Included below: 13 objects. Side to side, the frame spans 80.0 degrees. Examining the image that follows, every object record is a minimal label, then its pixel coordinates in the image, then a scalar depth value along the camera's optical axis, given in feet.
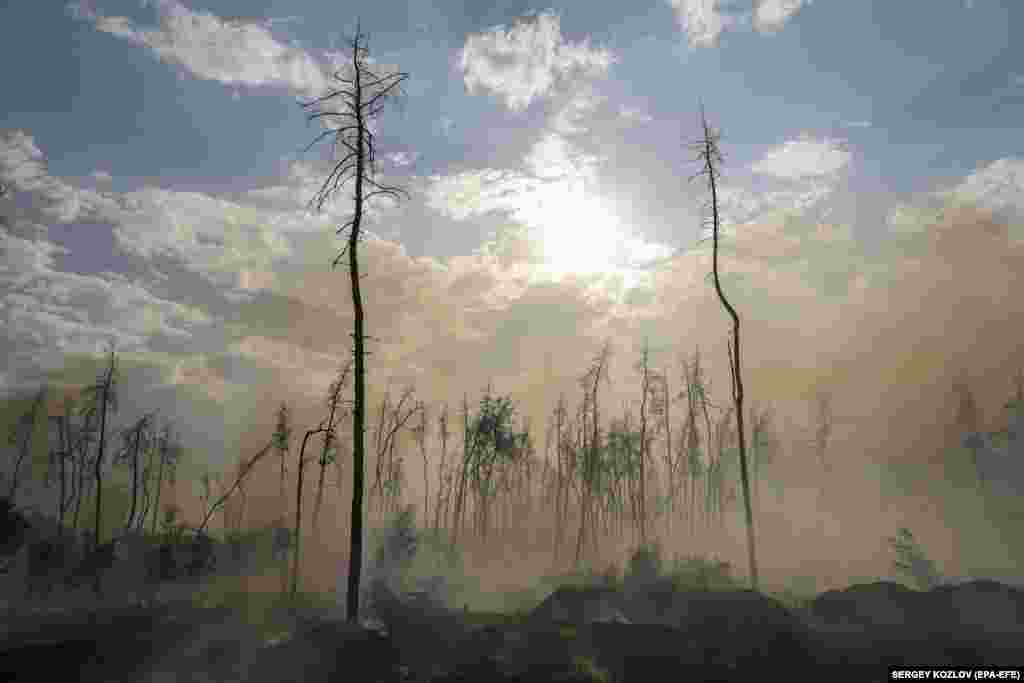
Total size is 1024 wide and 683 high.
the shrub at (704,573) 104.41
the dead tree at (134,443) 158.71
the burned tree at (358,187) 63.93
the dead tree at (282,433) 181.88
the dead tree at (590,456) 170.93
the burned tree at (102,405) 130.31
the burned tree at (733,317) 85.10
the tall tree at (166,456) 238.07
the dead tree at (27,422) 196.41
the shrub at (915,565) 105.40
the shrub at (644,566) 113.21
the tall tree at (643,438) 172.65
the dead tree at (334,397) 104.13
